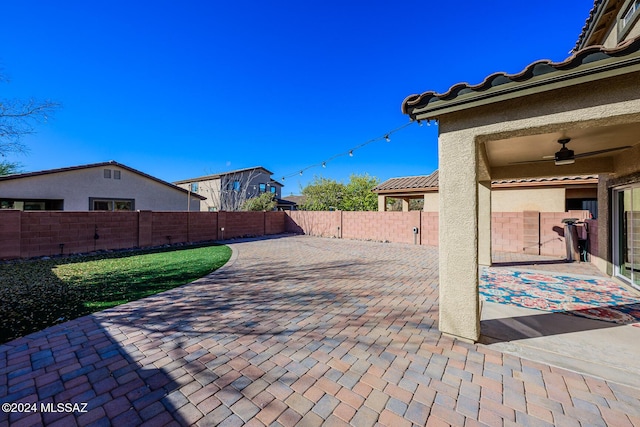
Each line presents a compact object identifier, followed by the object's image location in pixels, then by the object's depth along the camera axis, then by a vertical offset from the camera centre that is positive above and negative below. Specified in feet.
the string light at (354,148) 33.65 +11.08
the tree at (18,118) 25.91 +10.03
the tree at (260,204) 73.05 +3.41
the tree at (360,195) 84.07 +7.12
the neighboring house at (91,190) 43.68 +4.94
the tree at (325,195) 85.30 +7.05
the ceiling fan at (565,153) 14.93 +3.90
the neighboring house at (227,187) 84.58 +10.59
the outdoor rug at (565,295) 13.78 -5.02
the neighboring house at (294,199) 111.04 +9.41
